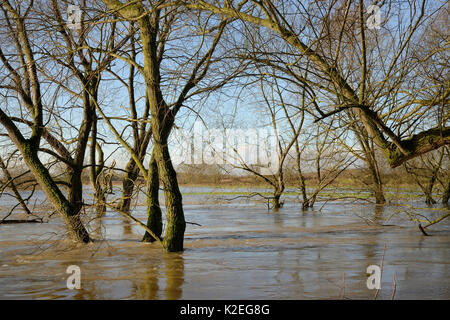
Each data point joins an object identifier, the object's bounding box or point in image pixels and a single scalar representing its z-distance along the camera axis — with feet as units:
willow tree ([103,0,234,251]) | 25.95
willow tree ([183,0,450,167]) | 20.39
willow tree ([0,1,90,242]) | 28.86
